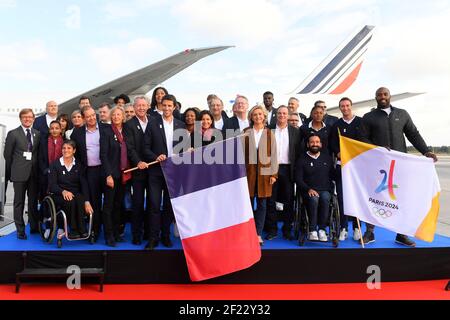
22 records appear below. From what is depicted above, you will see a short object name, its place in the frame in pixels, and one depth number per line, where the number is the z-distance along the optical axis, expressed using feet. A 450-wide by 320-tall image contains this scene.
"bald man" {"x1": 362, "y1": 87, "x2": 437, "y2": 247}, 14.43
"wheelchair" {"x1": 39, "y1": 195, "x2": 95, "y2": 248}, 13.38
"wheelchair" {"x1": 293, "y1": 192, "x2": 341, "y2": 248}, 13.61
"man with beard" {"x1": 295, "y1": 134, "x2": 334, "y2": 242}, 13.78
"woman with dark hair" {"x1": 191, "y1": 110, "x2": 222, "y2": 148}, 14.07
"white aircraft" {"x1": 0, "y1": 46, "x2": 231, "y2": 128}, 33.06
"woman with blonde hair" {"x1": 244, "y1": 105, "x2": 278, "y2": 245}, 13.61
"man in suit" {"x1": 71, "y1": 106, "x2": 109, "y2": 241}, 14.07
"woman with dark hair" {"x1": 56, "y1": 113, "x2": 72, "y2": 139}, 16.35
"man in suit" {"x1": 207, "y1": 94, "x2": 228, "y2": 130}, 16.37
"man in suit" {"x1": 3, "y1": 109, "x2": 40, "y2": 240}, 14.97
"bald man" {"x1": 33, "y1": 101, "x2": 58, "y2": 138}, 17.93
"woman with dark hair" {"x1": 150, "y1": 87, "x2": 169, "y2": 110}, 17.63
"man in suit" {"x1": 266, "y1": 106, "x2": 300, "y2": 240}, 14.82
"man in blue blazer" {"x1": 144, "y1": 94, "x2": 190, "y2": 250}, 13.29
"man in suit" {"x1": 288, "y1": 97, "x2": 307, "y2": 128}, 19.66
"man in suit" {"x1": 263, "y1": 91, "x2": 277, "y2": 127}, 19.57
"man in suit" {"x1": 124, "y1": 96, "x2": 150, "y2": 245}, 13.67
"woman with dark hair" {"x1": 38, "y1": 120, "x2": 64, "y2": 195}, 15.24
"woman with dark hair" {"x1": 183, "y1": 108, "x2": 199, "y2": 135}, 14.32
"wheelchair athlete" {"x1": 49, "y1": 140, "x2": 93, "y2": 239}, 13.61
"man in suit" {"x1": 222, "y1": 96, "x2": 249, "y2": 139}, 15.15
